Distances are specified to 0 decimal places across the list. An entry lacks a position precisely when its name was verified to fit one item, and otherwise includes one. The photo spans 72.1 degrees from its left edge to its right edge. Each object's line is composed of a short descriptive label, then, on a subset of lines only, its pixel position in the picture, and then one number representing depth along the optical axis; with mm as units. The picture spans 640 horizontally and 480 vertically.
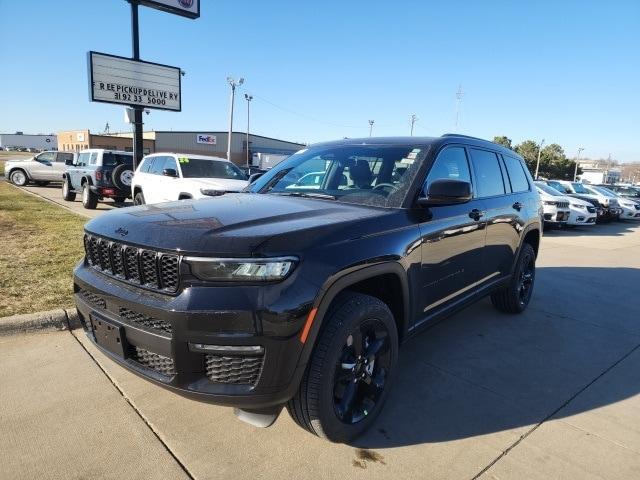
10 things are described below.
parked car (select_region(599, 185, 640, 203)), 24330
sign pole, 11125
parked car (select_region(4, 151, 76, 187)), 21672
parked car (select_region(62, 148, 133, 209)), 12562
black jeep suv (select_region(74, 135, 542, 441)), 2023
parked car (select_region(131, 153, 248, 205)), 9016
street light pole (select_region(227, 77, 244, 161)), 41531
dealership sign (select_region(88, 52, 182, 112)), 11172
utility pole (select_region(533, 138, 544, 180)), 66500
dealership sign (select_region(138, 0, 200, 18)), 11461
